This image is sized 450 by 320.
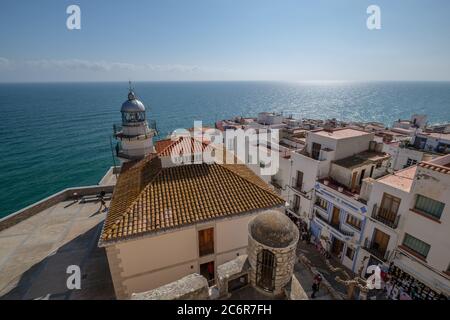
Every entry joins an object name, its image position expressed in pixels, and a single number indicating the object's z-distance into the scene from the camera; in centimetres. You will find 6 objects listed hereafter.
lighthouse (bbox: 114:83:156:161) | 2194
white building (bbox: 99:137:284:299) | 1202
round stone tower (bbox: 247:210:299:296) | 864
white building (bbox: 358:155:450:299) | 1523
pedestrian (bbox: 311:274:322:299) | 1306
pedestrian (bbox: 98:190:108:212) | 2344
